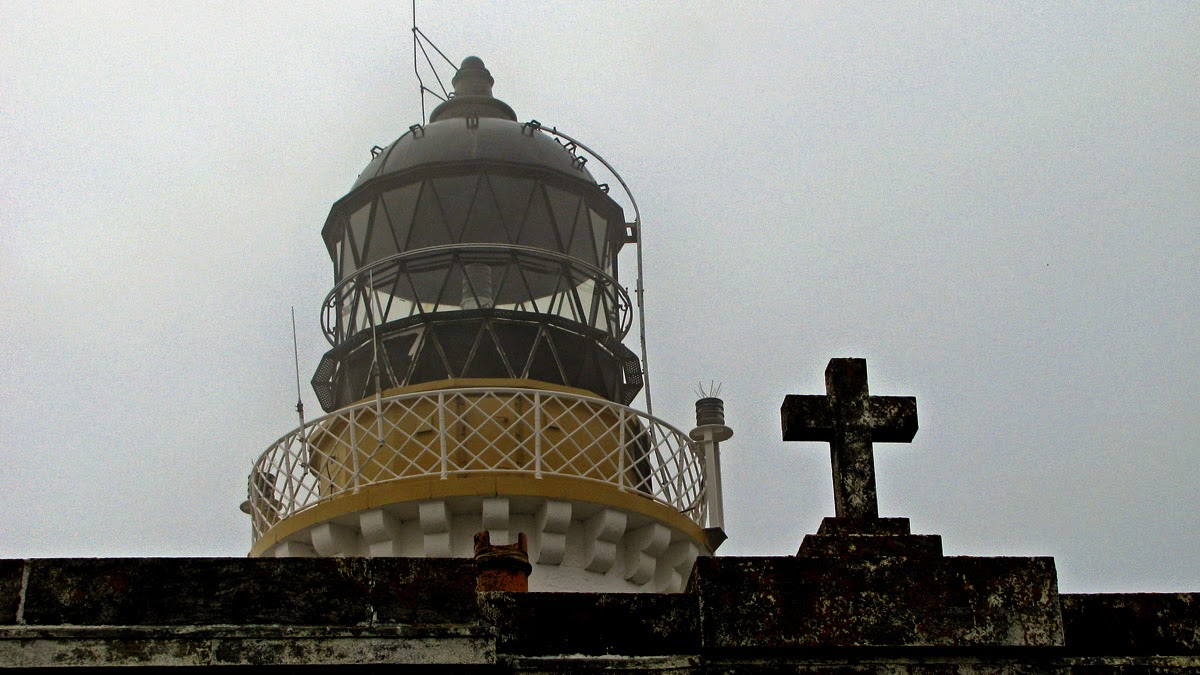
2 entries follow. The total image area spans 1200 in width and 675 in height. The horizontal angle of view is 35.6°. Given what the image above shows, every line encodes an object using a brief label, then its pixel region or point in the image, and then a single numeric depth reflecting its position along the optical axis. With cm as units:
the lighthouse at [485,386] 1416
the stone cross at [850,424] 860
